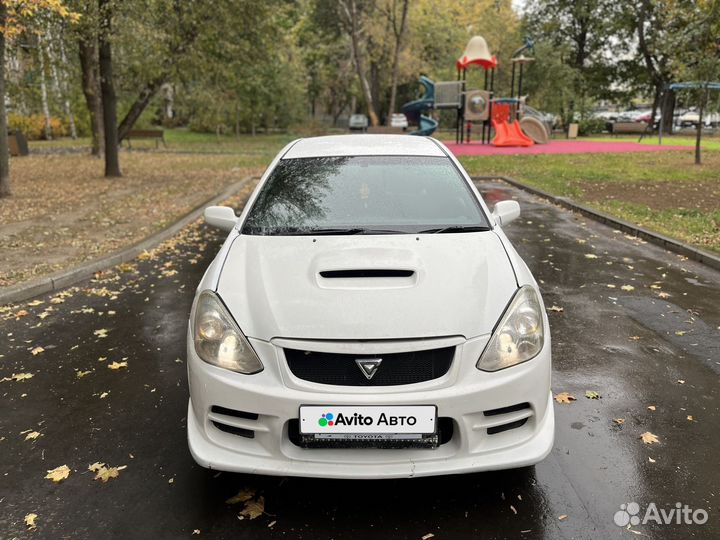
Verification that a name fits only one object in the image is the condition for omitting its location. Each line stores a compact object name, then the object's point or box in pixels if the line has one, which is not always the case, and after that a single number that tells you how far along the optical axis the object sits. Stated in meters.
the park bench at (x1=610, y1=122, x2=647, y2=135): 35.91
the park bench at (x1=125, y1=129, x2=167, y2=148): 27.10
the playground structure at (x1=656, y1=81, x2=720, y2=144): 15.19
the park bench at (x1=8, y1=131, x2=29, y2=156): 22.39
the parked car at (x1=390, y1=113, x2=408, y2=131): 38.67
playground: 24.08
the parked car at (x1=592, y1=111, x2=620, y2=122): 50.61
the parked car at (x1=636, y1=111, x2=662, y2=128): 40.46
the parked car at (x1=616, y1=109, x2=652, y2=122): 50.22
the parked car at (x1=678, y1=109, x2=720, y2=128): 37.80
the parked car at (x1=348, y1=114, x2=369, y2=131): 40.25
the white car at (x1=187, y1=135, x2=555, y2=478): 2.43
